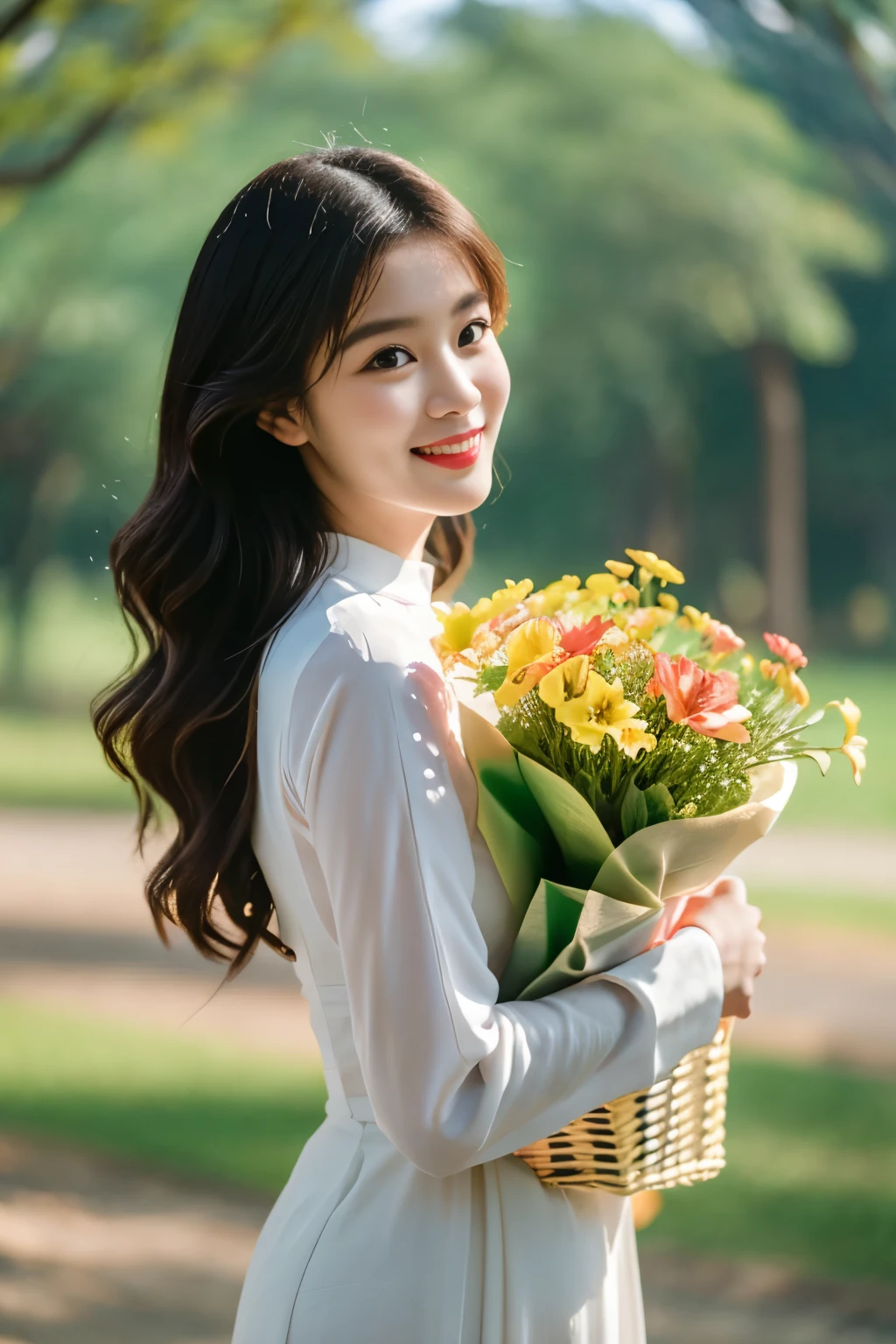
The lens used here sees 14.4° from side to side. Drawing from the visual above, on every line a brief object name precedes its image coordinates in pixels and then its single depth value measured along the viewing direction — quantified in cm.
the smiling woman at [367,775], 210
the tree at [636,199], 1940
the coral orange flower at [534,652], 213
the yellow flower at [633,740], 210
